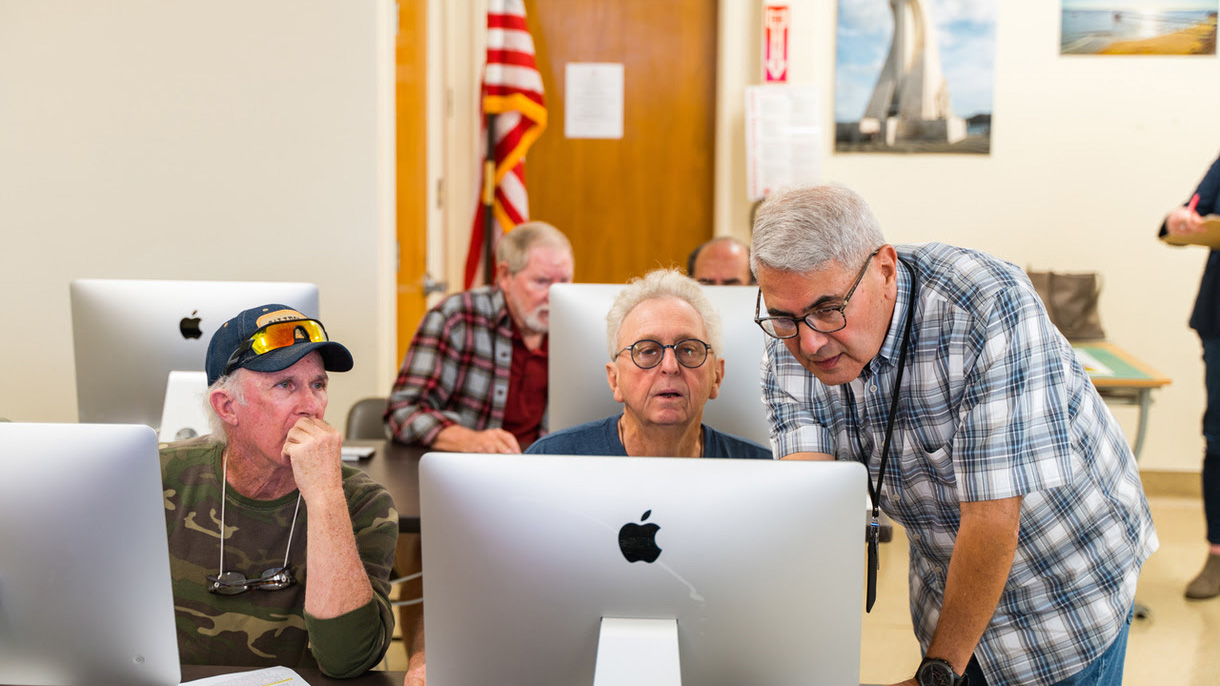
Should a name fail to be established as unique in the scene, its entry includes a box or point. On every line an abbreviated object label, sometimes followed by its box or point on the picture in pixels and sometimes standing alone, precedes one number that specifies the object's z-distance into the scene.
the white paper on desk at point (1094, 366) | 3.82
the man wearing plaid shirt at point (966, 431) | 1.33
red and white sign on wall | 4.75
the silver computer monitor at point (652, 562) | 1.10
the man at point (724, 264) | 3.57
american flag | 4.71
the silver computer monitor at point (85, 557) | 1.18
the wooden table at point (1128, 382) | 3.71
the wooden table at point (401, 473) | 2.16
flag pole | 4.92
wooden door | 5.17
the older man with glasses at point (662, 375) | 1.86
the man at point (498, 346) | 2.90
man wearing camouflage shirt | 1.49
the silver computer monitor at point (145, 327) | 2.18
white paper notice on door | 5.20
